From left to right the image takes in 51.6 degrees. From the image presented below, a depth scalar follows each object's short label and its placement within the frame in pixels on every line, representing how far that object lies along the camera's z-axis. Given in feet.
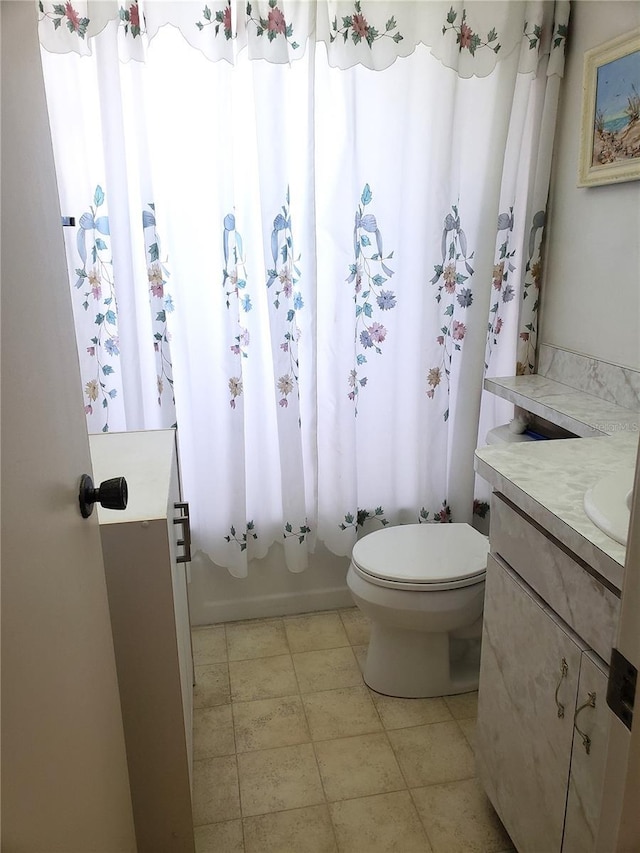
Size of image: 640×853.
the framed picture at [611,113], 5.89
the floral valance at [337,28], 6.09
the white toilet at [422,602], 6.23
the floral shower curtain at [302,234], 6.39
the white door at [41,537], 2.00
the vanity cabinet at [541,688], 3.64
